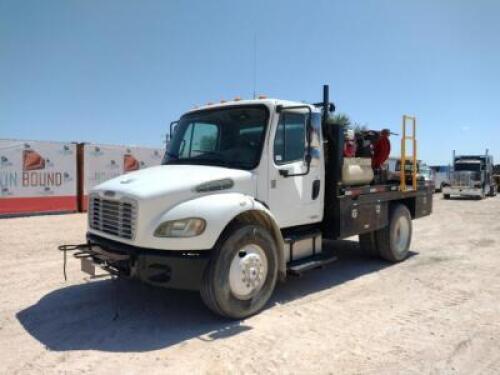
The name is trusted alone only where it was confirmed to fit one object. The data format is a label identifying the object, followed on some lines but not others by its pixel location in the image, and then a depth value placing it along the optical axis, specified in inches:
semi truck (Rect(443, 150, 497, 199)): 1072.8
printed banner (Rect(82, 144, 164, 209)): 628.4
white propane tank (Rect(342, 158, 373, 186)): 262.9
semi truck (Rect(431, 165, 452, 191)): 1337.7
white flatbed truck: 174.2
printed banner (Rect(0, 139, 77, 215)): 550.3
